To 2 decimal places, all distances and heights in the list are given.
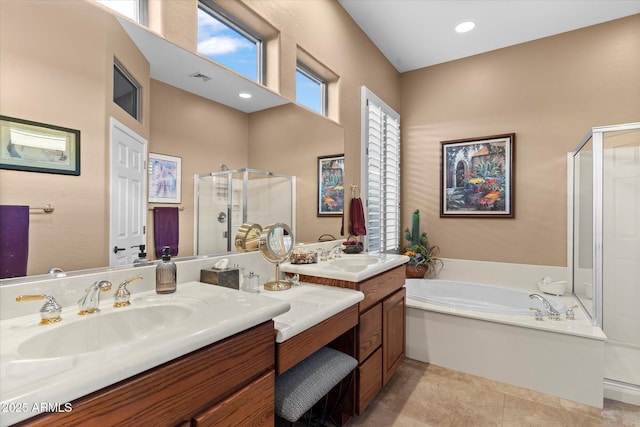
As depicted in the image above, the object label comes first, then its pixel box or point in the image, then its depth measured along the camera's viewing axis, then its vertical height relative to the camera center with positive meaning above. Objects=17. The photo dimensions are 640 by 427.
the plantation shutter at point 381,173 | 2.91 +0.42
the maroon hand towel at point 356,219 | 2.60 -0.04
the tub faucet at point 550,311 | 2.21 -0.70
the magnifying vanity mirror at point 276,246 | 1.61 -0.18
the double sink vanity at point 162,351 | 0.56 -0.34
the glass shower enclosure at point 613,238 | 2.24 -0.18
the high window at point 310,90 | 2.20 +0.94
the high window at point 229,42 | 1.54 +0.94
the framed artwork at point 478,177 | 3.12 +0.39
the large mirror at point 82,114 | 0.88 +0.35
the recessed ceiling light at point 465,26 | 2.75 +1.70
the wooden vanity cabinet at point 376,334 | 1.60 -0.68
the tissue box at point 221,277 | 1.34 -0.28
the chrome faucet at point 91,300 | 0.94 -0.27
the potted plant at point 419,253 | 3.29 -0.43
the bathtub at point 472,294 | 2.77 -0.79
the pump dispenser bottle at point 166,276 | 1.15 -0.24
